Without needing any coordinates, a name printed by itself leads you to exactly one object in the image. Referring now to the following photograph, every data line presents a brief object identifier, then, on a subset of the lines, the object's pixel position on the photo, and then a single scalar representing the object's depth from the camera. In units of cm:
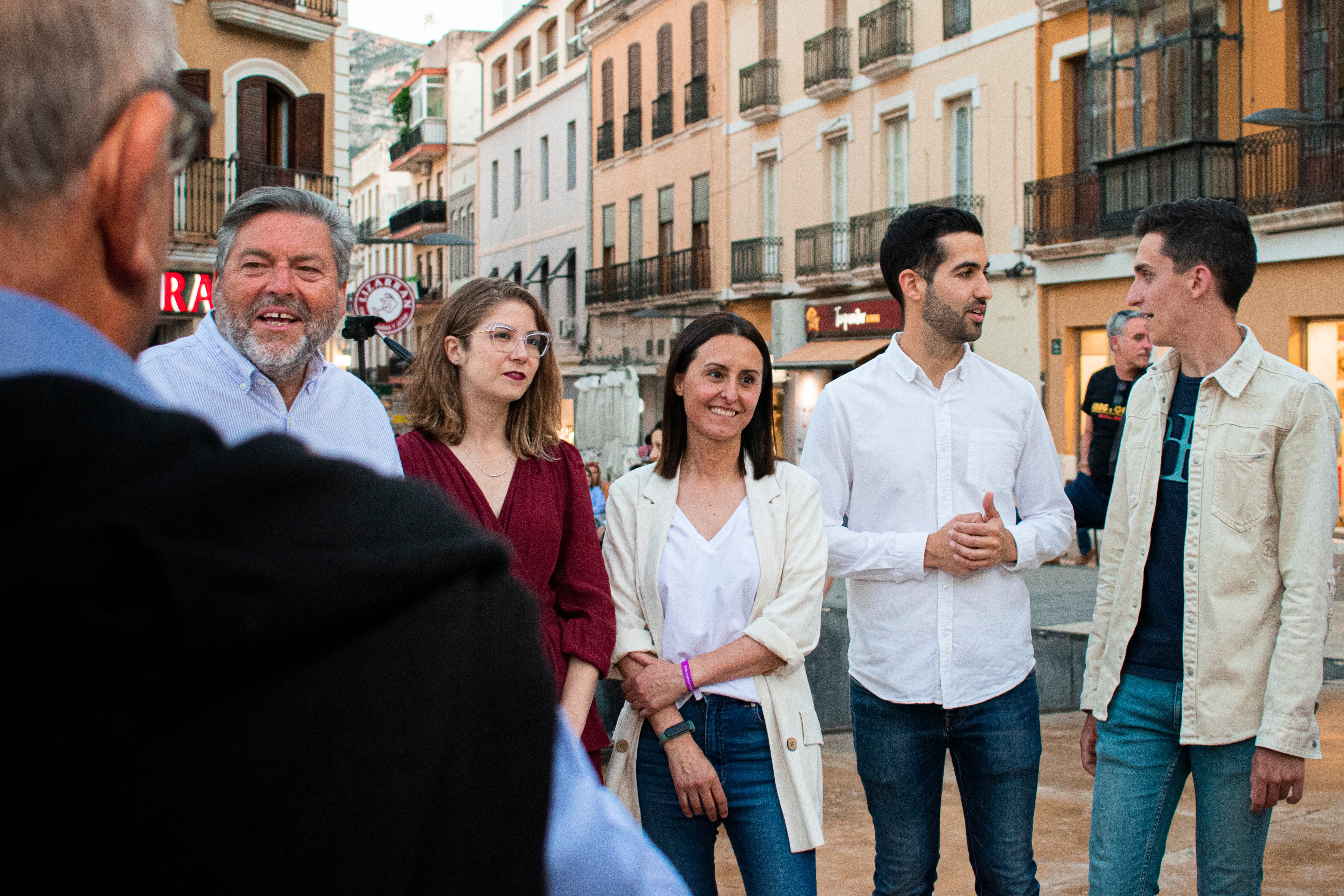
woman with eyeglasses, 311
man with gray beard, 281
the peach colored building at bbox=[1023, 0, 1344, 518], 1569
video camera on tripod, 1227
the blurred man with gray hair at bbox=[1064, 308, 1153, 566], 407
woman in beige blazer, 311
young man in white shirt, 341
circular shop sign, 1441
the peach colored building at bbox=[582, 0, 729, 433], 2978
